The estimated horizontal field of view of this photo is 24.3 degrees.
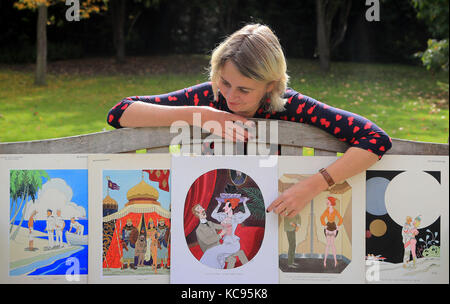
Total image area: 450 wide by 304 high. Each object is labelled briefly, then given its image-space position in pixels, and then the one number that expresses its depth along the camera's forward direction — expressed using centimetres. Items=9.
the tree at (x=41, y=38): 1056
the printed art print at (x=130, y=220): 277
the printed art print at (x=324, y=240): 278
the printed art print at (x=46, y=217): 278
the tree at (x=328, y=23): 1412
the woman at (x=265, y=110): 269
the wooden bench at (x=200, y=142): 279
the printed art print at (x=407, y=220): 280
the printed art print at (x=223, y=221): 277
